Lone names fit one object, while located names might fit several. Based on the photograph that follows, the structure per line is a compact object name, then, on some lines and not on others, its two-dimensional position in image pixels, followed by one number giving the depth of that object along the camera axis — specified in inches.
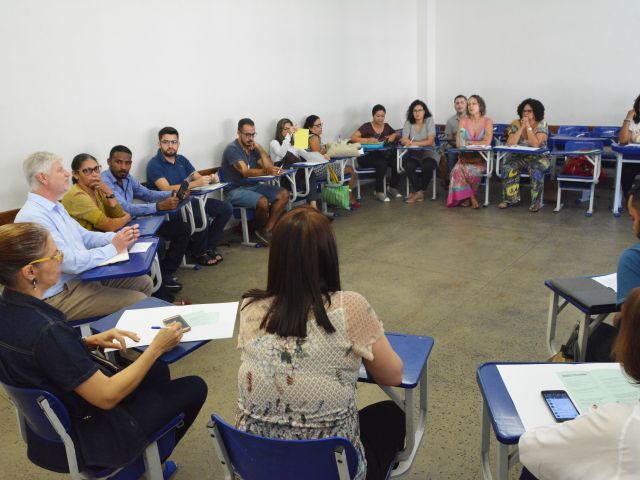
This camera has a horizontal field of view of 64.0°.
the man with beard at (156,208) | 160.2
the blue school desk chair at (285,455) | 45.8
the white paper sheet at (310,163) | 221.5
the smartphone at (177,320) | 71.4
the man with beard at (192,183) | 184.7
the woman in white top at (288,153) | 230.2
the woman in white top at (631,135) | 217.9
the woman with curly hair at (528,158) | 231.3
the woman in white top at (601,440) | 38.3
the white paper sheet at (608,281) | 86.1
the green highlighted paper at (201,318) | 73.4
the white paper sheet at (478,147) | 230.1
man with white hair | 99.0
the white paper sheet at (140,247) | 109.7
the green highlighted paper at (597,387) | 52.1
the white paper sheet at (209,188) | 178.5
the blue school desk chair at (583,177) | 211.6
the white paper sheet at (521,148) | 216.7
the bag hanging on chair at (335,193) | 239.5
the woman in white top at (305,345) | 49.8
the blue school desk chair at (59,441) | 56.2
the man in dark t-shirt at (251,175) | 204.7
